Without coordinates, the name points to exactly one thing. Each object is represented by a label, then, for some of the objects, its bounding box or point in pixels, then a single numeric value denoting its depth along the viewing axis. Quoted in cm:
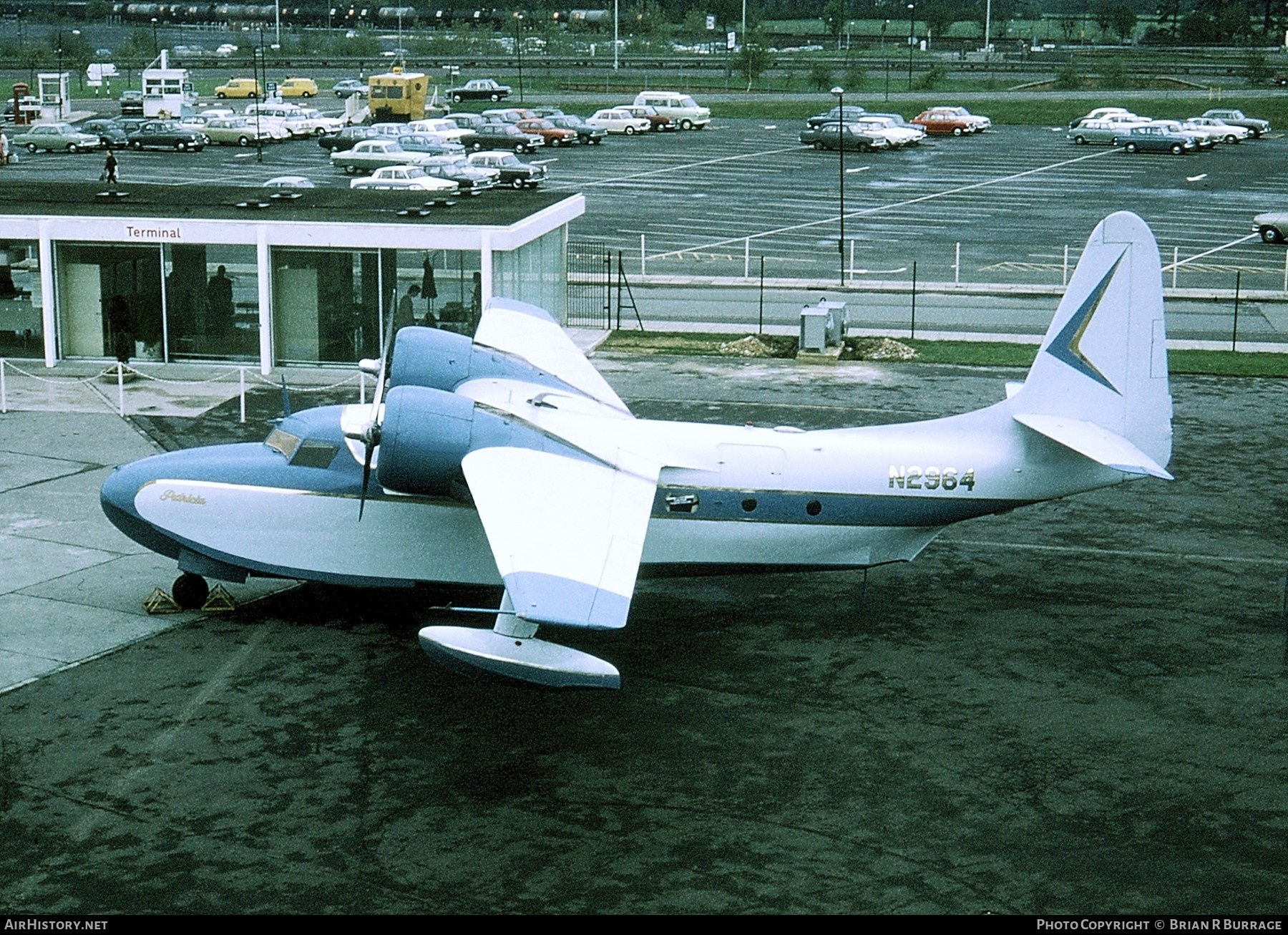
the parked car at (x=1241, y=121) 9525
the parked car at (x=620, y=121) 9894
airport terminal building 3728
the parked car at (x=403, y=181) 6408
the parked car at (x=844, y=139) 8962
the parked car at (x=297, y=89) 11938
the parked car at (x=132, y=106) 10488
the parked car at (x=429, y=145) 7719
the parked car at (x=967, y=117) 9831
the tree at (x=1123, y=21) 17900
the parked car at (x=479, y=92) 11544
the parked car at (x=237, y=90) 11544
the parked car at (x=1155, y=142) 8794
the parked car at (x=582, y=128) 9288
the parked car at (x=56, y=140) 8694
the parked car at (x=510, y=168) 7106
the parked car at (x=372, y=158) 7531
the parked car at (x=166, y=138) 8900
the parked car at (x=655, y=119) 10138
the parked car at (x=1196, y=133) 8881
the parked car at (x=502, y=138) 8644
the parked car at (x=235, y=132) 9262
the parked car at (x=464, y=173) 6850
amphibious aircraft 2077
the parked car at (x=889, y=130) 8988
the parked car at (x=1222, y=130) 9119
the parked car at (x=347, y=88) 11406
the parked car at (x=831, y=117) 9256
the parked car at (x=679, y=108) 10200
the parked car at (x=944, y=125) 9800
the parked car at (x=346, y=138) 8275
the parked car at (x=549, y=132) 9162
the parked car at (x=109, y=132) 8812
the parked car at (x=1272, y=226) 5938
